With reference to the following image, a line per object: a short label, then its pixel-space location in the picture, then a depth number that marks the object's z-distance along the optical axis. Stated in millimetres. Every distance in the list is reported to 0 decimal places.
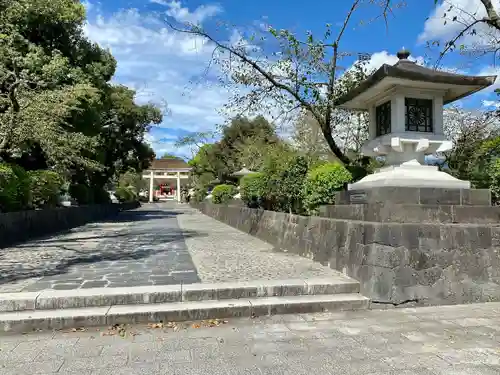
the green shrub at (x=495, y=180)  7102
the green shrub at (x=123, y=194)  42969
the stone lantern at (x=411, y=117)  5938
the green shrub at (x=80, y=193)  20688
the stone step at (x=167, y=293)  4633
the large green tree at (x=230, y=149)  29734
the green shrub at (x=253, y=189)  13298
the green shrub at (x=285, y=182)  9984
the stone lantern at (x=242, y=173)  20125
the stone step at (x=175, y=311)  4336
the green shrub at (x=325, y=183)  8078
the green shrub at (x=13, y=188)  10039
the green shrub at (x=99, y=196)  24775
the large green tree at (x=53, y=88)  10320
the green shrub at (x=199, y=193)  35875
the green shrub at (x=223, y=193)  22109
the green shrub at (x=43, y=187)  12828
